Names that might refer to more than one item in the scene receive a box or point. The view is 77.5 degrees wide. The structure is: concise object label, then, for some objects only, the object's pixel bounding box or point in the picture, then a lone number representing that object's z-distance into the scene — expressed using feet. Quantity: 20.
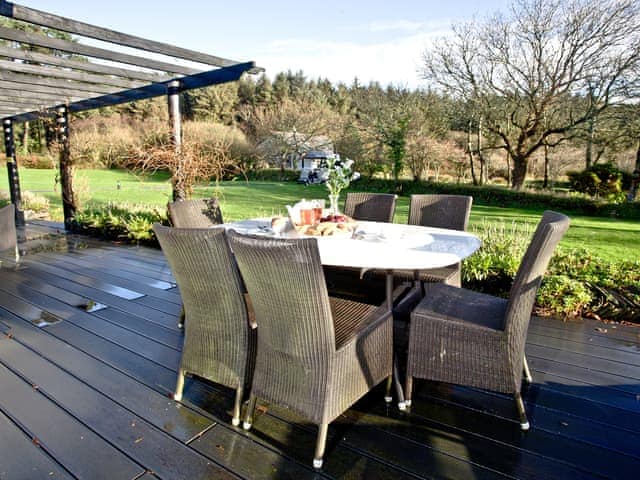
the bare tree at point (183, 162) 16.65
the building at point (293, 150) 80.23
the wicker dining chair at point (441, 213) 9.71
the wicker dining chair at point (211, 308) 5.62
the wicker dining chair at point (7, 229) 13.91
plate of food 7.95
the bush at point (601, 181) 35.58
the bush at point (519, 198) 31.39
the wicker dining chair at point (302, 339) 4.83
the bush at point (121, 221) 20.10
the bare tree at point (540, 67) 33.81
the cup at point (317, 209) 8.68
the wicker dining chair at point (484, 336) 5.68
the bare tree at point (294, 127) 80.38
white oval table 6.38
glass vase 9.25
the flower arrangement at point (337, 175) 8.91
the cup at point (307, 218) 8.60
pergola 11.61
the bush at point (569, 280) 10.39
